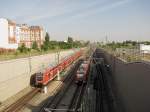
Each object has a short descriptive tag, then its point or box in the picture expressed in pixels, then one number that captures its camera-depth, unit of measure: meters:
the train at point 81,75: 29.31
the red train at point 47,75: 26.41
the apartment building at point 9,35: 62.76
